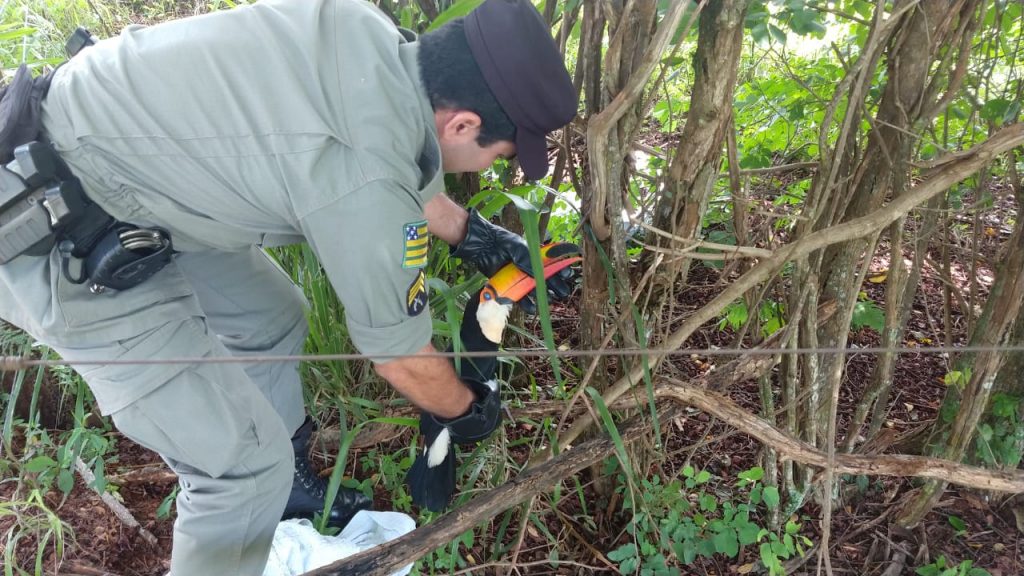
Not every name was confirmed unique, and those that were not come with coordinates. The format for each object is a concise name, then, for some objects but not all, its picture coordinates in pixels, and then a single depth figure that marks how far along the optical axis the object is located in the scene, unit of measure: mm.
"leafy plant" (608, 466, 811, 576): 1825
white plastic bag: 1835
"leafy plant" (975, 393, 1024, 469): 1848
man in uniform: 1286
